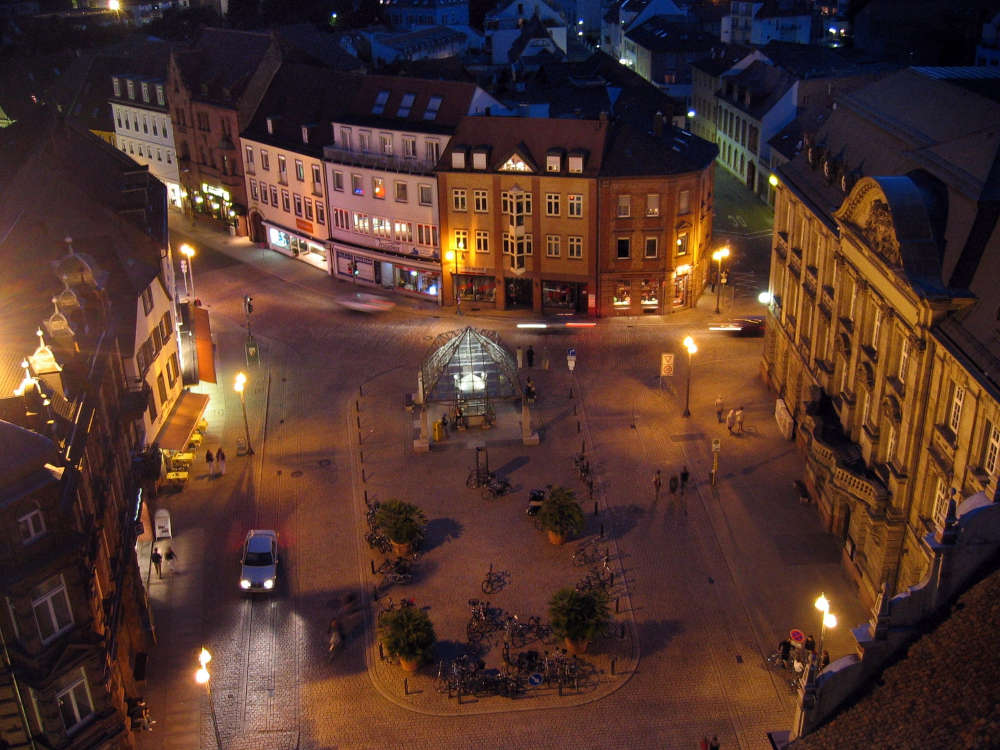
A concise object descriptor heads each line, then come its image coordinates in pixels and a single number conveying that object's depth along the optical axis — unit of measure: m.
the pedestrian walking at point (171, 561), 49.41
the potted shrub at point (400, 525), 48.94
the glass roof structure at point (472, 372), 61.34
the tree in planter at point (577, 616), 41.84
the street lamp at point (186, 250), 76.00
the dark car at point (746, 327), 75.08
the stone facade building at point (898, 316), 38.12
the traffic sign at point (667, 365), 63.59
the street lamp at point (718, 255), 82.81
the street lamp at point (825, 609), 39.28
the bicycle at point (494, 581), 47.28
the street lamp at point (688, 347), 60.58
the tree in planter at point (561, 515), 49.28
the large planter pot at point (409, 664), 41.66
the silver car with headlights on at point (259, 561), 47.12
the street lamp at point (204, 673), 36.84
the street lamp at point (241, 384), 58.57
